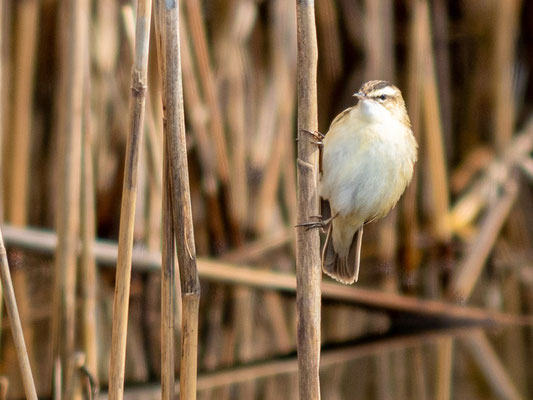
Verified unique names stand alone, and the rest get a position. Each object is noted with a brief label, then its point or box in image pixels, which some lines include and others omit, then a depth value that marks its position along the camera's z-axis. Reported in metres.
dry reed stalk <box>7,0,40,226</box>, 8.50
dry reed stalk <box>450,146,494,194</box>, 11.83
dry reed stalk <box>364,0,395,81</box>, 9.98
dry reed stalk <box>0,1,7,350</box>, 8.26
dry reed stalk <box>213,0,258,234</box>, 9.57
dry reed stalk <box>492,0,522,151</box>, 10.76
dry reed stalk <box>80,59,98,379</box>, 5.09
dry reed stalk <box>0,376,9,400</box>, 4.49
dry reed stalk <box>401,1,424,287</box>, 9.44
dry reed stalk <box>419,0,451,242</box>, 9.51
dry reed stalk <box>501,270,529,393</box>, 8.73
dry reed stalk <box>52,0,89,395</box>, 4.83
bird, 5.20
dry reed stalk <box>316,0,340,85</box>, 11.08
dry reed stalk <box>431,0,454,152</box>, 11.60
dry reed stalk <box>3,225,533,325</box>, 8.12
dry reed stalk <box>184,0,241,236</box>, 8.14
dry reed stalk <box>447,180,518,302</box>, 10.08
